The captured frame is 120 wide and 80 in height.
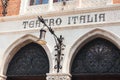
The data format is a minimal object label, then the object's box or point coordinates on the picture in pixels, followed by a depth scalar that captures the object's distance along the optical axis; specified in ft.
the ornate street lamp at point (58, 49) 26.11
